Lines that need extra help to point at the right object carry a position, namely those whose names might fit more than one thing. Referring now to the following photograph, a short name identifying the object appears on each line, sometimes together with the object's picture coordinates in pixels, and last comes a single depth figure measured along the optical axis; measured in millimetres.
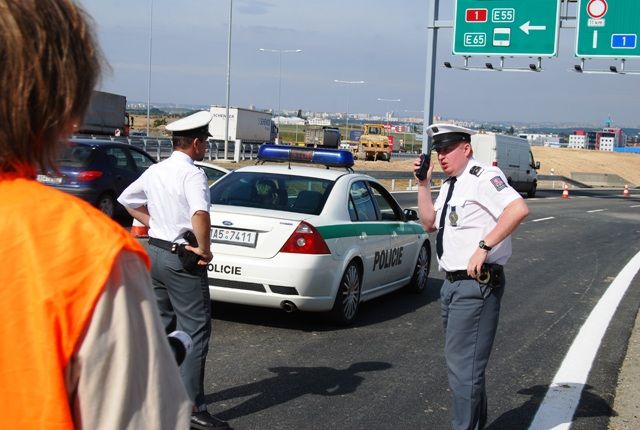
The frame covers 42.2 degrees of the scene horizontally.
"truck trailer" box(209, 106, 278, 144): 56031
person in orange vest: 1326
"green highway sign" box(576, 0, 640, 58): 27375
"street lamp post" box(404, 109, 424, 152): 103812
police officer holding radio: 4586
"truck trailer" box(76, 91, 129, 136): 44344
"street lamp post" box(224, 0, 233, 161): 42125
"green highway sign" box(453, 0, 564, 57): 28172
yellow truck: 62156
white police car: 7594
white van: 35562
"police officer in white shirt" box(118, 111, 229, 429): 4941
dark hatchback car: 14805
